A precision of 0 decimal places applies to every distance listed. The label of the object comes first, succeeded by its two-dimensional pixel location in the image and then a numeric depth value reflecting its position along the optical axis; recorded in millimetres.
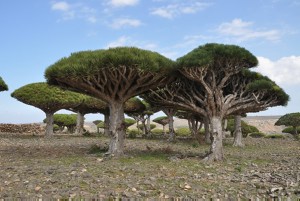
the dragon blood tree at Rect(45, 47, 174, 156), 16016
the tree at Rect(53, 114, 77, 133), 58500
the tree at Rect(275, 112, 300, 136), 46406
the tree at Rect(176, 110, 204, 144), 31456
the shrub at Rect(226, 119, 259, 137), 52091
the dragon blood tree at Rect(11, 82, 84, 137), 33094
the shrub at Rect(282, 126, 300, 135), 61731
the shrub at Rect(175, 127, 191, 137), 57481
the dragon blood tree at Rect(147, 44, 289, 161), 17078
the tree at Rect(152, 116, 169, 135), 60562
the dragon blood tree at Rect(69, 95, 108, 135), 39719
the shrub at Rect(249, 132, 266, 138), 59800
